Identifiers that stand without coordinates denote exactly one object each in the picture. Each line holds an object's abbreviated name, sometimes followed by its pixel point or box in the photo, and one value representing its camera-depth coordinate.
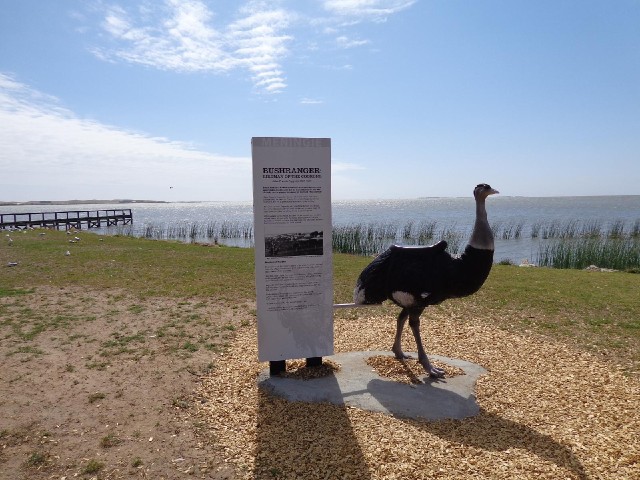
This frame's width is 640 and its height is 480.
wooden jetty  38.39
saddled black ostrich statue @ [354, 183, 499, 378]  5.23
